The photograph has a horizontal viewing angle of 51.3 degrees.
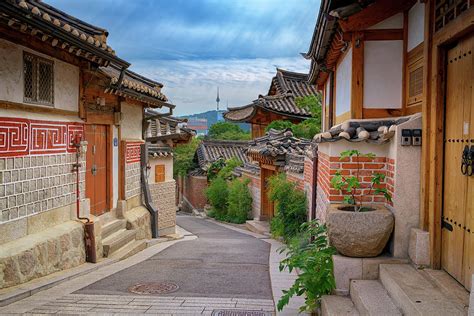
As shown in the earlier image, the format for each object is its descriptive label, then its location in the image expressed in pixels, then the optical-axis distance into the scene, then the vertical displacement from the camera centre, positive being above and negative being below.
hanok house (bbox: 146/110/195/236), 16.92 -0.64
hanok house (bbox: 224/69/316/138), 23.48 +2.13
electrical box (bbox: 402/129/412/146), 5.58 +0.14
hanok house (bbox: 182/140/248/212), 32.97 -1.06
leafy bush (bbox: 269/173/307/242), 12.83 -1.60
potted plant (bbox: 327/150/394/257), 5.29 -0.88
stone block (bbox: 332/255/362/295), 5.32 -1.35
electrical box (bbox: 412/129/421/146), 5.55 +0.14
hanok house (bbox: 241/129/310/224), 14.83 -0.51
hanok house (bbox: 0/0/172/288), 7.08 +0.13
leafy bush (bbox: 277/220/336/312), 5.17 -1.33
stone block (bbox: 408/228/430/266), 5.25 -1.06
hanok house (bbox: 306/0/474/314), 4.70 +0.25
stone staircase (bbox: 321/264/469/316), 4.03 -1.27
